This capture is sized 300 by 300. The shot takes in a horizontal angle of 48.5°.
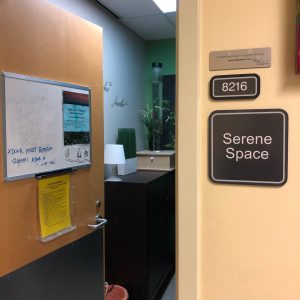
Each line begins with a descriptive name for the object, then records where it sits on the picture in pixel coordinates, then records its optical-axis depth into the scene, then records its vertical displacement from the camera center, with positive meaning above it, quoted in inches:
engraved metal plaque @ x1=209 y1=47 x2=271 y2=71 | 32.3 +7.3
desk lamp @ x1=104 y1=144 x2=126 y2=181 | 101.3 -6.3
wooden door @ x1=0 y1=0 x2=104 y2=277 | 54.1 +11.5
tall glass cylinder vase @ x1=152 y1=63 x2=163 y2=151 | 133.0 +11.9
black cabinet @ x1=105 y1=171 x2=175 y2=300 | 100.3 -31.1
